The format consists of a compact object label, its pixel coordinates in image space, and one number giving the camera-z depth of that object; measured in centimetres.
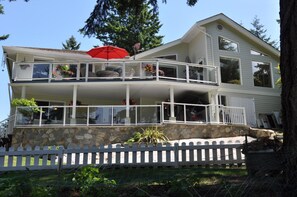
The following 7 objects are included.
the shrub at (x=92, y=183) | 356
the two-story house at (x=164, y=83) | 1534
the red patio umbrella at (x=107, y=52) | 1659
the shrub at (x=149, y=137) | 1350
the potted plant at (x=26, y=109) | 1457
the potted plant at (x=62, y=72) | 1661
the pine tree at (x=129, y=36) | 2995
